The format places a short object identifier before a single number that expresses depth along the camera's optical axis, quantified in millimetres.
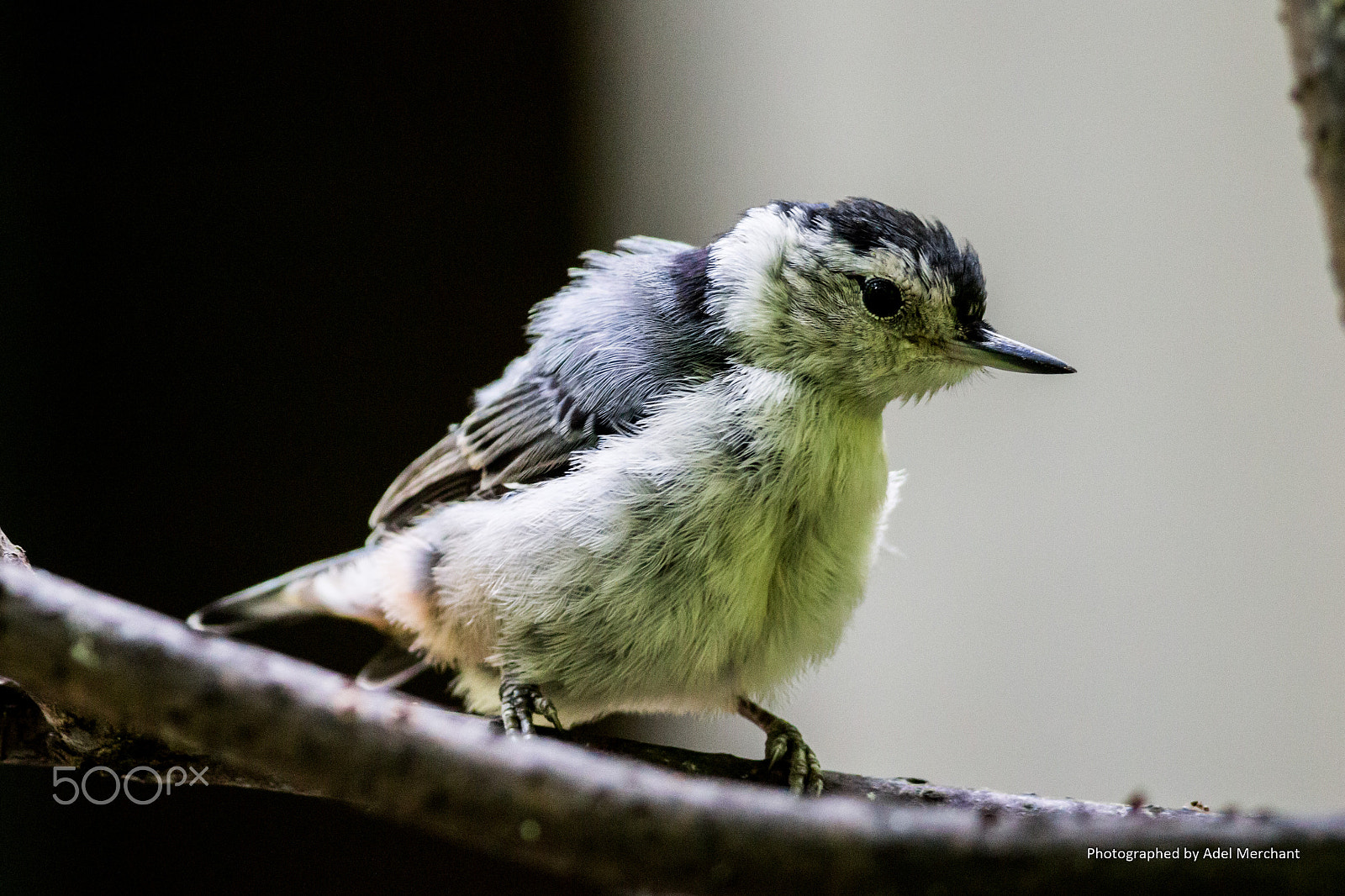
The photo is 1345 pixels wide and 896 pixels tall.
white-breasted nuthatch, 2998
